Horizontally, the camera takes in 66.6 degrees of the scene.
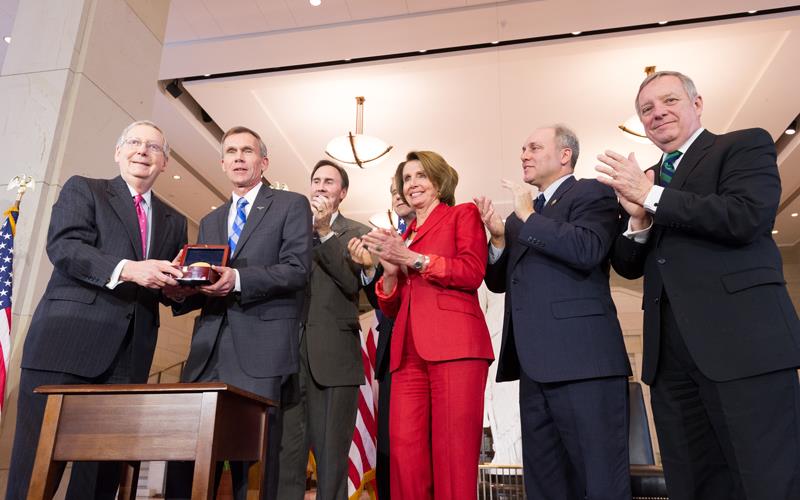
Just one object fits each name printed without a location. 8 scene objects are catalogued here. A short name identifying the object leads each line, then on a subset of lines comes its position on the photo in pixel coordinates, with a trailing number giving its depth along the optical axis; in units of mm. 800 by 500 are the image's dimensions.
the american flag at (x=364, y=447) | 4102
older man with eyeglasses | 1896
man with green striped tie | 1548
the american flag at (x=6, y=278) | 2529
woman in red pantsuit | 2025
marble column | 2877
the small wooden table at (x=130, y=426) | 1542
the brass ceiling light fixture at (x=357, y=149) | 6055
